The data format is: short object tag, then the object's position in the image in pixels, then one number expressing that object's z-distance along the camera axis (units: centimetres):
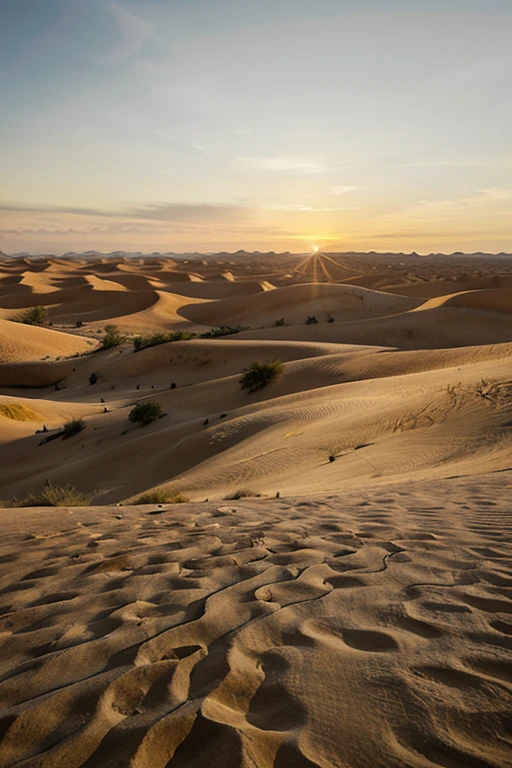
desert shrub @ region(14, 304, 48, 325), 3975
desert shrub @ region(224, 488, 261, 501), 700
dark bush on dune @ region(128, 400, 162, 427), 1477
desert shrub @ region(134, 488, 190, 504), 705
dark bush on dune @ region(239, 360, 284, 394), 1696
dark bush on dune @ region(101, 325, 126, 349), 2947
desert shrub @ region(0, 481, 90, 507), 733
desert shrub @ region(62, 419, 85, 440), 1451
